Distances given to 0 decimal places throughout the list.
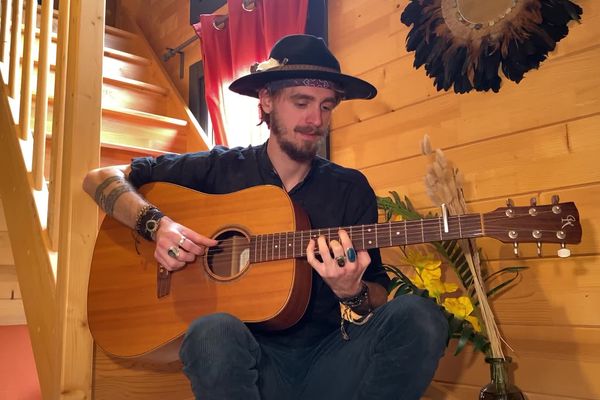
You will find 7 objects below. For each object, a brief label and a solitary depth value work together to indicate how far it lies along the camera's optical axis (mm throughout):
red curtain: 2496
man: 1128
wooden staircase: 1530
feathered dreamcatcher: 1609
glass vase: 1402
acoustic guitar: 1113
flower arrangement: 1455
